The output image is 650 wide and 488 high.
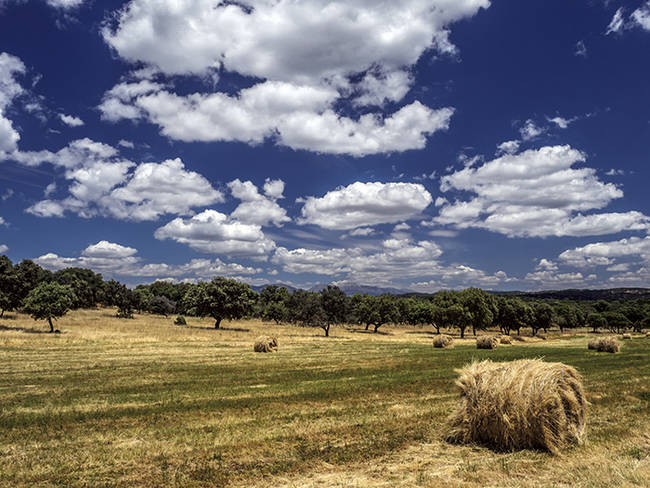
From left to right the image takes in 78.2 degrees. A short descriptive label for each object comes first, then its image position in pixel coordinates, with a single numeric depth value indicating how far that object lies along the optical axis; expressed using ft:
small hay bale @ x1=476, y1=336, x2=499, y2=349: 133.80
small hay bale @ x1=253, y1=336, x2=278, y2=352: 106.85
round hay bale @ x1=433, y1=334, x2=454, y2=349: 133.18
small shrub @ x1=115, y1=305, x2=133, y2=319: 283.51
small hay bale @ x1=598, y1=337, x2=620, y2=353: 112.68
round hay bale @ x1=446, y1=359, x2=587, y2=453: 28.89
